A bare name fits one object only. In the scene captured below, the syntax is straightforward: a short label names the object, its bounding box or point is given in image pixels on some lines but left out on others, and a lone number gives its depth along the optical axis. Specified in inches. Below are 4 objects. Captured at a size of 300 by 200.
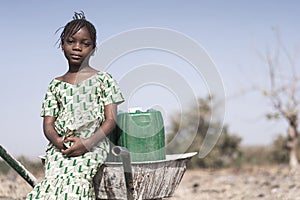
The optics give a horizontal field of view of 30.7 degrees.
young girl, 130.2
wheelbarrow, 129.6
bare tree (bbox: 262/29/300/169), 482.6
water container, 134.8
